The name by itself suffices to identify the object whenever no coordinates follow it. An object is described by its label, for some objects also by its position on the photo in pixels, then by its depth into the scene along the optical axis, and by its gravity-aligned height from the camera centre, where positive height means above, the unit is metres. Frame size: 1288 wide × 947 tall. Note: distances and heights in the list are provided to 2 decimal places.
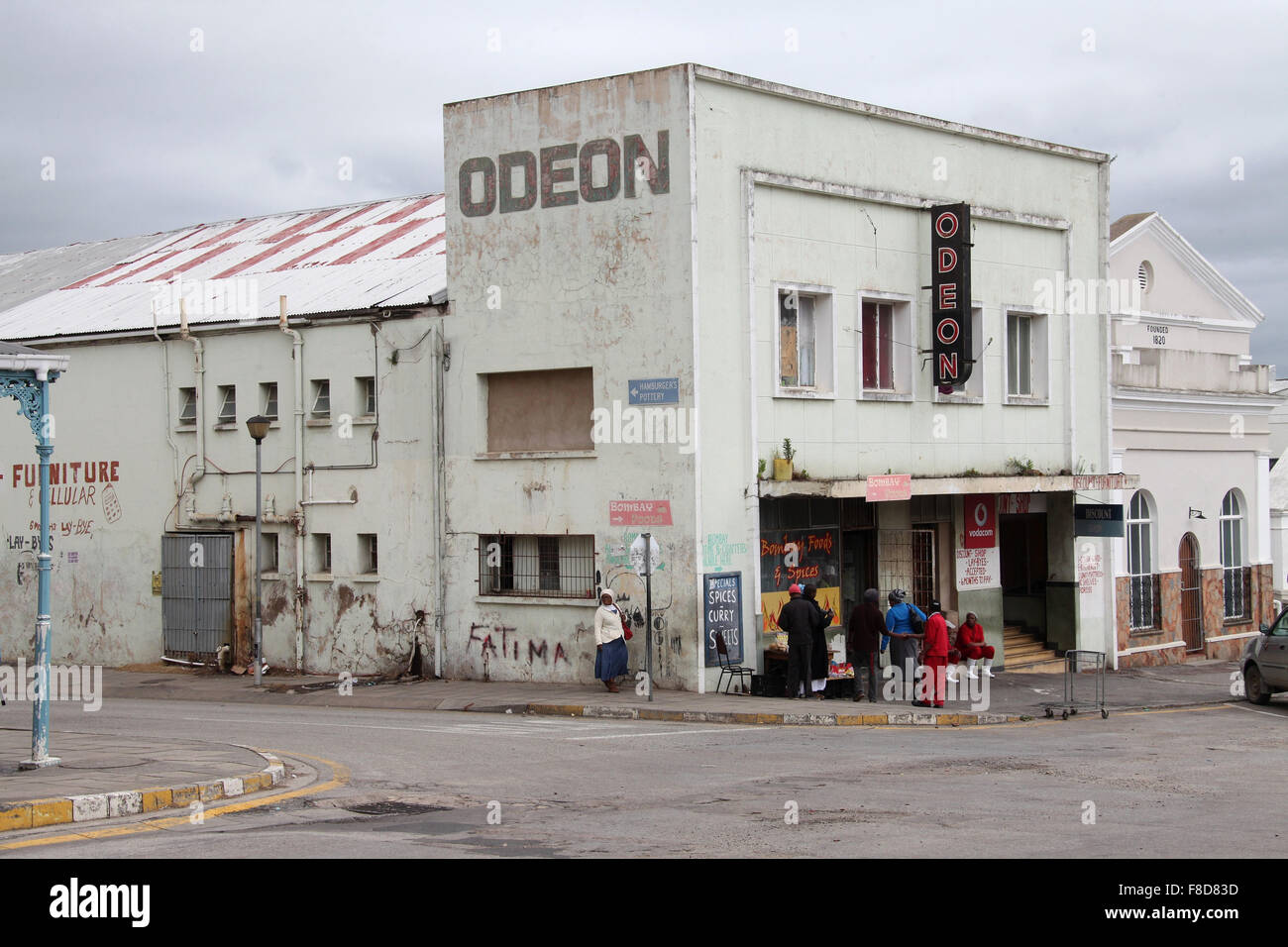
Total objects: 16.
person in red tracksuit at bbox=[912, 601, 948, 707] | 21.52 -1.71
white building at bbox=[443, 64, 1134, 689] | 22.77 +2.96
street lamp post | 23.88 +1.78
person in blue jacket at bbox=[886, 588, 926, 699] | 22.08 -1.47
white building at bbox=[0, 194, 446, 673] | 25.44 +1.52
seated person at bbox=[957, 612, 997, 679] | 23.23 -1.66
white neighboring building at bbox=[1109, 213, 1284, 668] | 31.50 +1.79
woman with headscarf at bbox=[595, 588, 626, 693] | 22.19 -1.58
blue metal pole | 13.29 -0.95
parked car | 22.09 -1.94
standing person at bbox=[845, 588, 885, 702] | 21.38 -1.41
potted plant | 23.48 +1.14
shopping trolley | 21.53 -2.50
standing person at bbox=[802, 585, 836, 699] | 21.92 -1.76
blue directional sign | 22.67 +2.26
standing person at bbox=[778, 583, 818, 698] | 21.47 -1.37
